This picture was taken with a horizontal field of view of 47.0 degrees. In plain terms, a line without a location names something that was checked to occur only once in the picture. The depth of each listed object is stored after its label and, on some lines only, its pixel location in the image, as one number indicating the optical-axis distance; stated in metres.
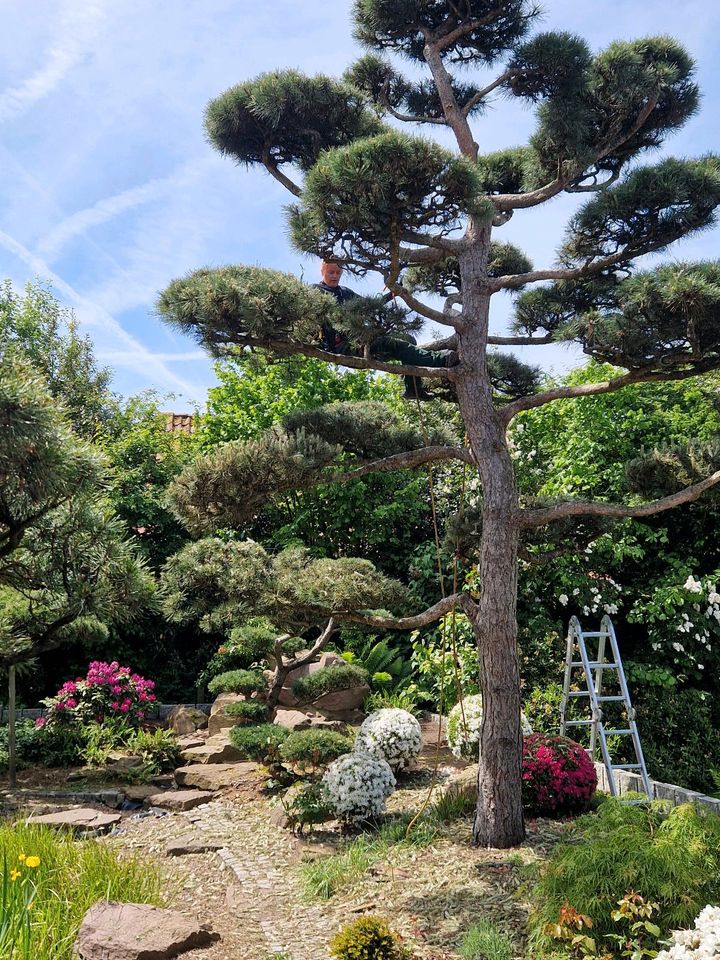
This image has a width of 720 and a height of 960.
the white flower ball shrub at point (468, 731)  7.10
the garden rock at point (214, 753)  7.82
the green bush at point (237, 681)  8.28
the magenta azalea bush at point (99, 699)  8.48
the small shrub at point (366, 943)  3.57
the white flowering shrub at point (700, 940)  3.08
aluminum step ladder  6.20
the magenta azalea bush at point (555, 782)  5.51
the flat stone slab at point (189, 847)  5.42
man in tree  5.54
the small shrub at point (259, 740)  7.28
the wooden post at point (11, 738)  7.11
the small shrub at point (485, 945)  3.64
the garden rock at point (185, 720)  9.04
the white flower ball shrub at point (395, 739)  6.91
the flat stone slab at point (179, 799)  6.57
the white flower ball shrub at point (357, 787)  5.72
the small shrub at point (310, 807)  5.71
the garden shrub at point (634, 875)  3.68
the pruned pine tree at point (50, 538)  4.93
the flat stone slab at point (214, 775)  7.10
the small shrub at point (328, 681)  7.98
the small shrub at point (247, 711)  8.05
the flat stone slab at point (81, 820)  5.54
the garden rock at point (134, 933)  3.31
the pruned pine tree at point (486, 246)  4.67
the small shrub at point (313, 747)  6.63
